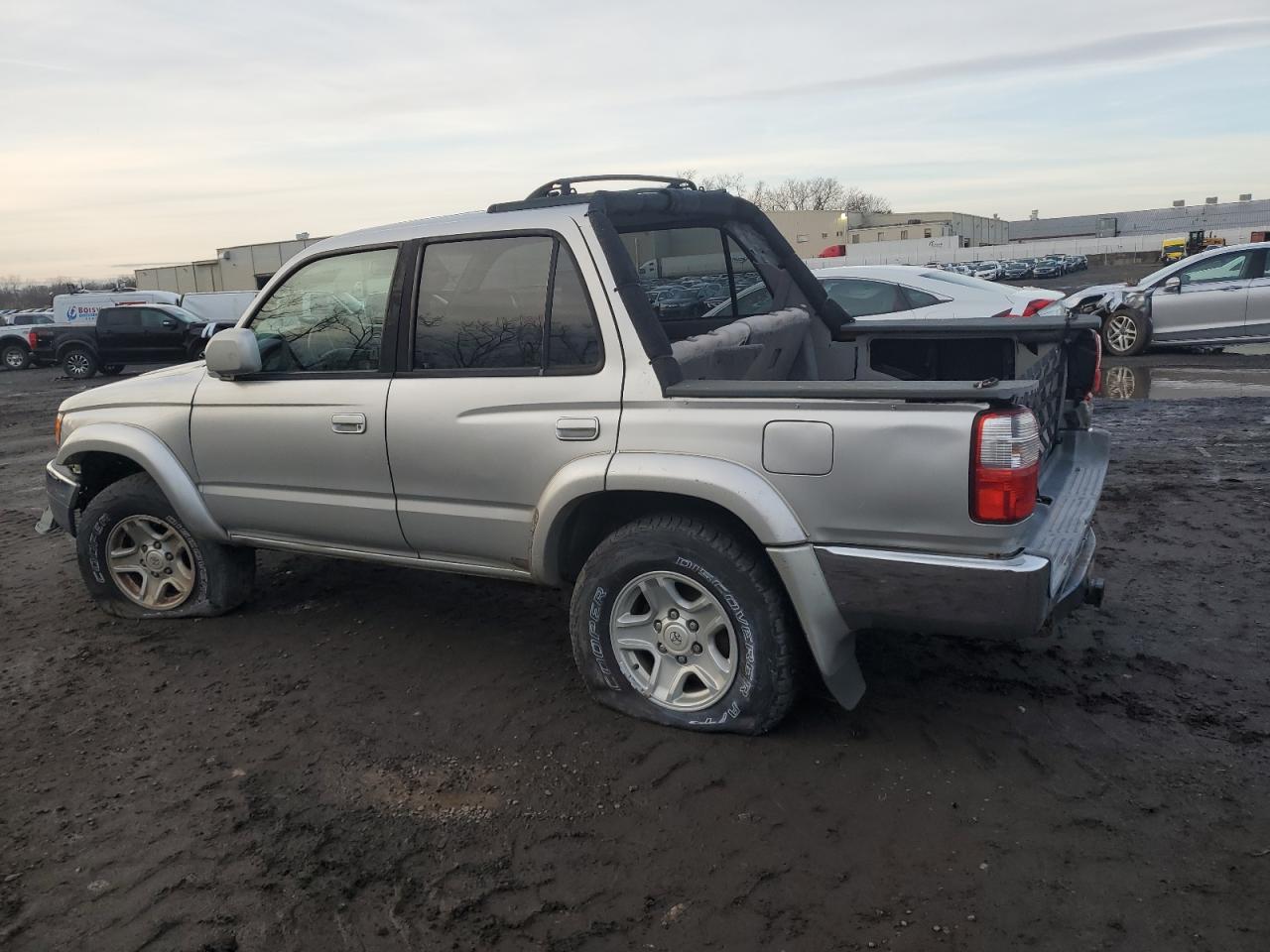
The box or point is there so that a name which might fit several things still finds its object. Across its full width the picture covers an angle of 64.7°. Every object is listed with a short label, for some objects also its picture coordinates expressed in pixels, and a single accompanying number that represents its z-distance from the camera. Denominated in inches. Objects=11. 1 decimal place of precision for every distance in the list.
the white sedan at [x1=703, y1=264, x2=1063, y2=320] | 390.3
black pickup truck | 873.5
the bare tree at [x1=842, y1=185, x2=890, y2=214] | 4887.6
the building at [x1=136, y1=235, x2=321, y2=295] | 2593.5
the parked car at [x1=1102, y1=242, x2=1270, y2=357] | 529.3
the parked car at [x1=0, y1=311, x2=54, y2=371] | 1074.7
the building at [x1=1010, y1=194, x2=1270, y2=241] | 3656.5
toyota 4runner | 121.9
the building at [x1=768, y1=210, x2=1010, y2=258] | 3575.3
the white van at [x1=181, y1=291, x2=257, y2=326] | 993.5
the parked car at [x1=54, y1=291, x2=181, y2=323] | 980.6
